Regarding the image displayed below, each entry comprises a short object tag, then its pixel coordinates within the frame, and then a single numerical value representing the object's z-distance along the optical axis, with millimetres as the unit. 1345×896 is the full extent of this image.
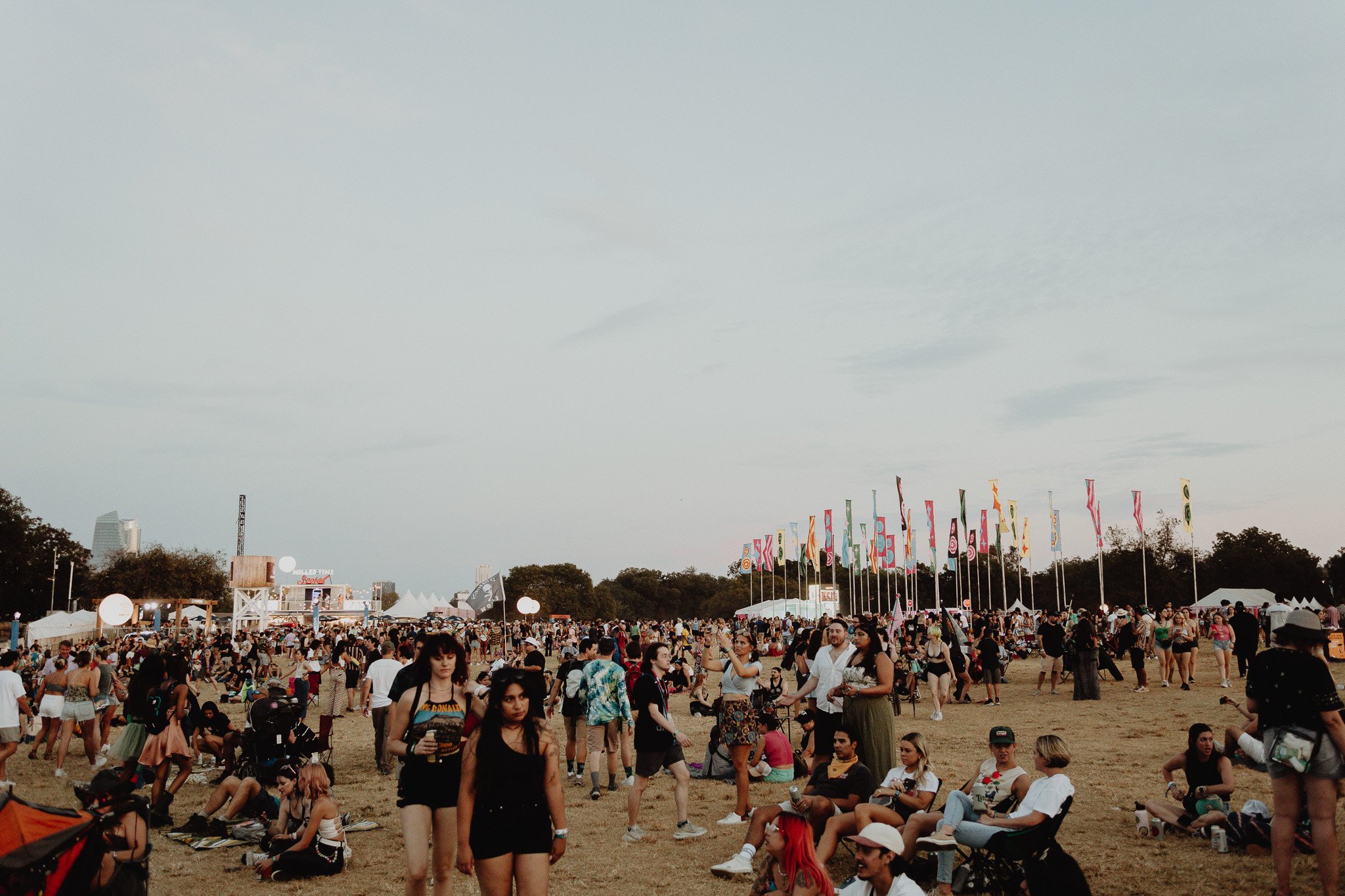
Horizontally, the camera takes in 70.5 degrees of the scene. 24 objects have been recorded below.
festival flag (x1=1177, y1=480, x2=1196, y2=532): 39938
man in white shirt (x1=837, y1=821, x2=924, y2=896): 4801
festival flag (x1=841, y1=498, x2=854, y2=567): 58812
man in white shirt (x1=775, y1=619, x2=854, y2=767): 8055
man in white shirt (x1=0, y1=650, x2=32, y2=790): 11055
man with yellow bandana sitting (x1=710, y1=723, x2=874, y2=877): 6449
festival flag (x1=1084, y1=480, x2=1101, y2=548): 42938
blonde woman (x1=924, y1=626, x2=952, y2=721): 16203
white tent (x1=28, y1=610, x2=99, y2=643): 39594
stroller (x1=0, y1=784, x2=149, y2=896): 4539
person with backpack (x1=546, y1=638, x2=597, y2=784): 11031
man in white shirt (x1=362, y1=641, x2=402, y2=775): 11297
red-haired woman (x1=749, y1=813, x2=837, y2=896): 5230
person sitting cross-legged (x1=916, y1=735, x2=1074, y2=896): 5820
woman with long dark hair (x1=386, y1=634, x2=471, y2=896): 5051
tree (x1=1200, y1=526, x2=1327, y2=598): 67625
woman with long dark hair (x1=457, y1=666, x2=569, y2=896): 4266
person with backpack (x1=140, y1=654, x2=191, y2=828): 9508
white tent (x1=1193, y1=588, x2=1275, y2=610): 45406
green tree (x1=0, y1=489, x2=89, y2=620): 58344
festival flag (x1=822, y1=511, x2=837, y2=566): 60666
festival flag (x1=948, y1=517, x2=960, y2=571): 46406
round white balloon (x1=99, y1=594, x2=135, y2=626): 25062
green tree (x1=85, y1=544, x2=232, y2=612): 62938
